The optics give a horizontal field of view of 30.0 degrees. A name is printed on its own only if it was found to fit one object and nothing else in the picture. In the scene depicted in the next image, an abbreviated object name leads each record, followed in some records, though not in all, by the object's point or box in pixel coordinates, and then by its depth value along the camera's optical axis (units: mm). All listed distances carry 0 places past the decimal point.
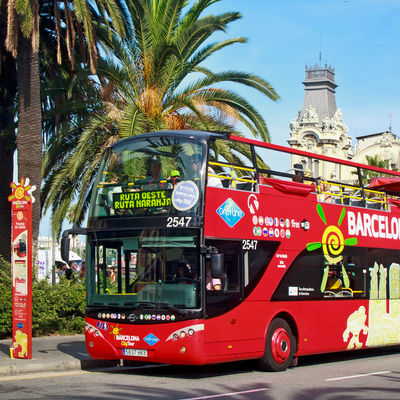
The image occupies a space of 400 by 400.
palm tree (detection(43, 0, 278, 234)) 20250
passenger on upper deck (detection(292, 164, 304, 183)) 14523
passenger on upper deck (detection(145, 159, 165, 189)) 12292
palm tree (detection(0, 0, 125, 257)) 17953
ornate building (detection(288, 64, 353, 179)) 95000
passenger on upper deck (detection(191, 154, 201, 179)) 12109
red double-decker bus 11930
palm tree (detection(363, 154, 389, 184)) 55941
